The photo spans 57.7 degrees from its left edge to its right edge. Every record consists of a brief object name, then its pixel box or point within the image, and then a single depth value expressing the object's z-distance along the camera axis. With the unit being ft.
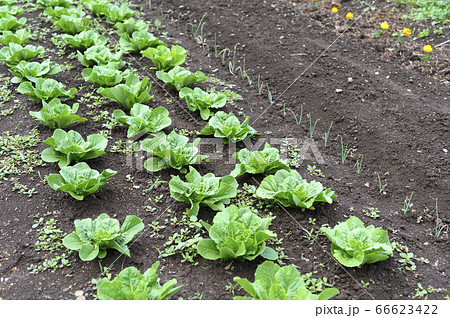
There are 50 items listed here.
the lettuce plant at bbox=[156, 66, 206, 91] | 14.97
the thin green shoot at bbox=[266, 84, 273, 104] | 14.94
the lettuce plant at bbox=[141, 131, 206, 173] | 11.69
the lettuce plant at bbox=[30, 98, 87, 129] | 12.82
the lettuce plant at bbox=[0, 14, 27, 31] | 18.43
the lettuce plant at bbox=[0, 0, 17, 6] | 21.10
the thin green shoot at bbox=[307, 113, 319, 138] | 13.72
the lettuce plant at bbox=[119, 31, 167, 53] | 17.40
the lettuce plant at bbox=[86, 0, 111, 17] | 20.33
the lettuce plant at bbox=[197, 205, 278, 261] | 9.00
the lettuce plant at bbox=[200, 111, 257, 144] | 12.69
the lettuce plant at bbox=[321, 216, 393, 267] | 8.87
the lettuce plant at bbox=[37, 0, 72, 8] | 20.89
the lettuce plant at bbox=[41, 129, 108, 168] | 11.61
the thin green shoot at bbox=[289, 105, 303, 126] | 14.25
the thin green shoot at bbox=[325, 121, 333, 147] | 13.21
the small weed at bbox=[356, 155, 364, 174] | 12.59
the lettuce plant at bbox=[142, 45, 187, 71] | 15.94
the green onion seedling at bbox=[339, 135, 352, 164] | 12.74
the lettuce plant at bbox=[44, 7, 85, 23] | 19.57
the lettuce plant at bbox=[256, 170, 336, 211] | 10.43
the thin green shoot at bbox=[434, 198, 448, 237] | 10.38
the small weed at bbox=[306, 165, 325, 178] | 12.33
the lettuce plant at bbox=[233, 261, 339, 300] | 7.81
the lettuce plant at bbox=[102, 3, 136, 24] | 19.57
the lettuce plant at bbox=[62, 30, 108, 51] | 17.20
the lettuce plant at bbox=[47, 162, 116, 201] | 10.44
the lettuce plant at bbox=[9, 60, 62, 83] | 15.05
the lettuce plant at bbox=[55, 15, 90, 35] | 18.29
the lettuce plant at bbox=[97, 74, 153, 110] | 13.85
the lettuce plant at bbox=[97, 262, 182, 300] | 7.89
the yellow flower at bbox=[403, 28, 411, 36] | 17.20
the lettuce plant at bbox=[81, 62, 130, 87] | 14.80
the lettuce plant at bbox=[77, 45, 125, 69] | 15.98
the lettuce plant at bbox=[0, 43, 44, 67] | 16.15
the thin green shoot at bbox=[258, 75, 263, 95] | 15.69
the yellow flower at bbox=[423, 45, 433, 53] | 16.60
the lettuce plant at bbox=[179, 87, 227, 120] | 13.89
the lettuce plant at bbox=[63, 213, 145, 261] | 9.16
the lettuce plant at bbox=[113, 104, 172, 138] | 12.87
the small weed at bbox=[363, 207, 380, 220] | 10.87
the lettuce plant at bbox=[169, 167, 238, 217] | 10.44
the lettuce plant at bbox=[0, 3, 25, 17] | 19.52
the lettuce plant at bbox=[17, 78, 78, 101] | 14.03
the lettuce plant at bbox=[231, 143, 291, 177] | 11.46
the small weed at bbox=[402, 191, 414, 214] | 10.91
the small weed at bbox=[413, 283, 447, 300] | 8.65
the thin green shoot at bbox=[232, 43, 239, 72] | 17.13
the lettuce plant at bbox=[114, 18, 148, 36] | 18.42
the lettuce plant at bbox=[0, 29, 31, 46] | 17.18
